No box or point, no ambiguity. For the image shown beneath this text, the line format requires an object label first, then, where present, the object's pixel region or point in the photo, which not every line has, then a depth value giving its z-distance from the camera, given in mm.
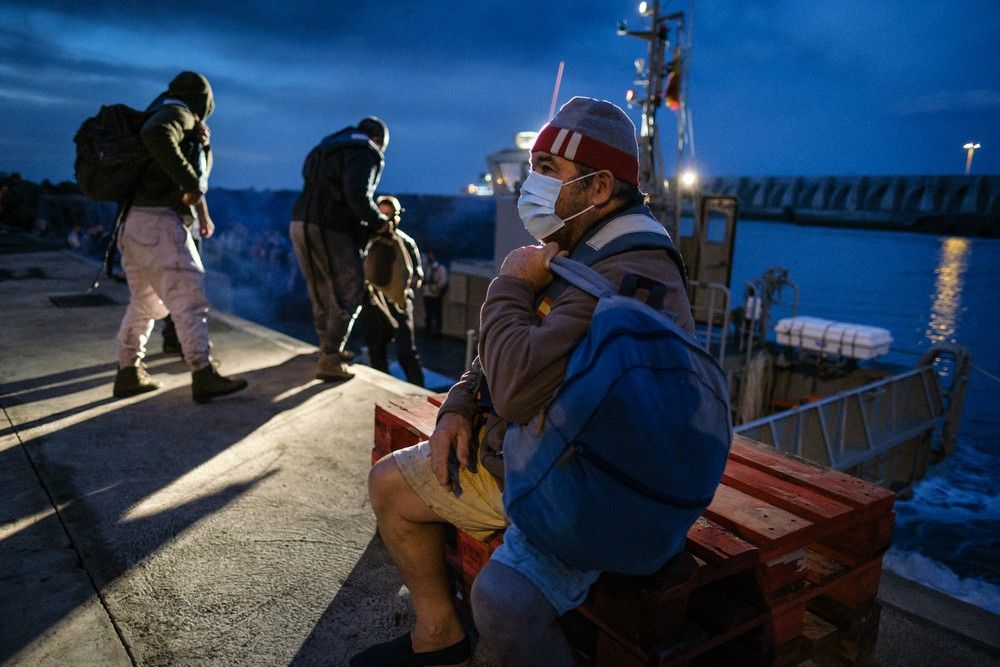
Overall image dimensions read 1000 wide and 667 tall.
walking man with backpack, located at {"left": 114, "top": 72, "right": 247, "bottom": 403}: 3883
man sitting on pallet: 1455
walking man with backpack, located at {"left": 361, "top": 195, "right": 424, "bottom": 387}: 5801
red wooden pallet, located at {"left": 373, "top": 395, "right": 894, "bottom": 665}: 1551
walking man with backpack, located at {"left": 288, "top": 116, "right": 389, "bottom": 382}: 4684
